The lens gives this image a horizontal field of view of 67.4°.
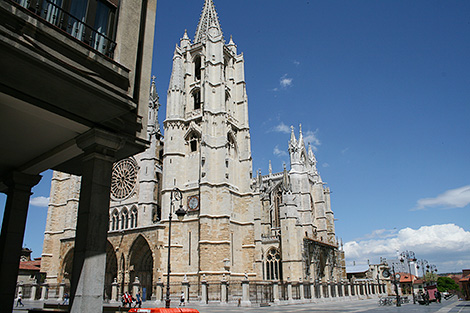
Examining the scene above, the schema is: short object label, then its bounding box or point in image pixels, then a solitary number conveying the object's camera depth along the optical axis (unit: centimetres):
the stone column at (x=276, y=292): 2682
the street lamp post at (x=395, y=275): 2612
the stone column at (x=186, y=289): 2658
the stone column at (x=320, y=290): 3223
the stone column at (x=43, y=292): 3338
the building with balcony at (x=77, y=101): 595
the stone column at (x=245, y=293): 2422
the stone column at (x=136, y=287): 2617
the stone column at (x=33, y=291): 3345
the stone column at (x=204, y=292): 2539
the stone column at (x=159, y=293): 2738
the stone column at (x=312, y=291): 3086
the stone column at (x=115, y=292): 3058
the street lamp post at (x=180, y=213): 1346
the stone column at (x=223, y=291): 2503
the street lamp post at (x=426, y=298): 2793
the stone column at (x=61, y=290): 3189
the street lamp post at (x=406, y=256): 3634
